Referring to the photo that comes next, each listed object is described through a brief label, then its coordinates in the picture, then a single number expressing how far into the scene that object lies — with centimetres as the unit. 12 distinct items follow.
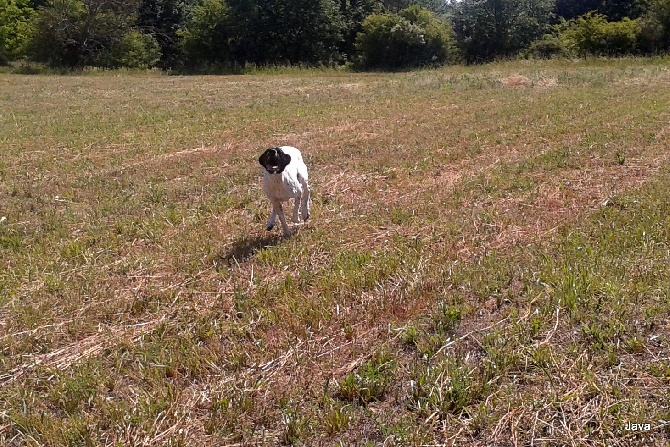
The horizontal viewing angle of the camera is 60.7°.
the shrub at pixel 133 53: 4169
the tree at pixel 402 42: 3866
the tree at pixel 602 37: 3453
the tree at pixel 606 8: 4528
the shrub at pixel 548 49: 3594
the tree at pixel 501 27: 3984
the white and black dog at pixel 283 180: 534
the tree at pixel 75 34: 4112
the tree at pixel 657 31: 3359
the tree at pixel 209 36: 4309
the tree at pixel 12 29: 4316
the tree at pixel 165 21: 4869
